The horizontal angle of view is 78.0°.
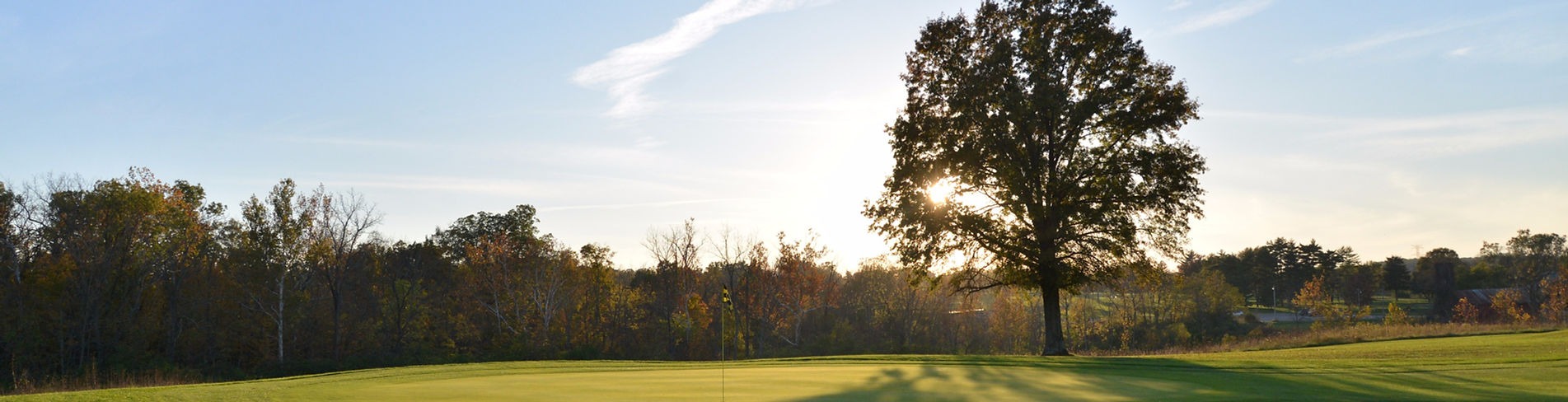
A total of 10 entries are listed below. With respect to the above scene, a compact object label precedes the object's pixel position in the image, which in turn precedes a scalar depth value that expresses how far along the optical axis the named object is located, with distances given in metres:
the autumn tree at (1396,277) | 105.25
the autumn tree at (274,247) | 58.47
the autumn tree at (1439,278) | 97.38
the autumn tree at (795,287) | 68.25
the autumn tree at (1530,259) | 97.19
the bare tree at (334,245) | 59.28
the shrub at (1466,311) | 73.94
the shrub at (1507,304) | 68.99
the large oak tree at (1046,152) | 28.97
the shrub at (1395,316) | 62.19
